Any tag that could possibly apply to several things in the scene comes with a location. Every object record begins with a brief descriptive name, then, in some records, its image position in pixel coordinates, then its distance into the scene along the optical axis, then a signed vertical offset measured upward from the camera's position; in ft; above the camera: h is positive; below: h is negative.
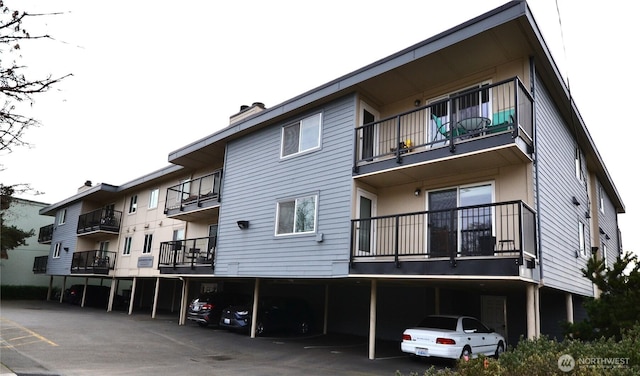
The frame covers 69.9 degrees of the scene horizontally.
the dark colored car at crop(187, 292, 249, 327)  62.59 -3.97
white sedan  37.45 -4.08
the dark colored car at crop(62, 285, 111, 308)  102.01 -5.92
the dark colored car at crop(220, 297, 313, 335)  57.62 -4.73
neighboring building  123.24 +2.87
